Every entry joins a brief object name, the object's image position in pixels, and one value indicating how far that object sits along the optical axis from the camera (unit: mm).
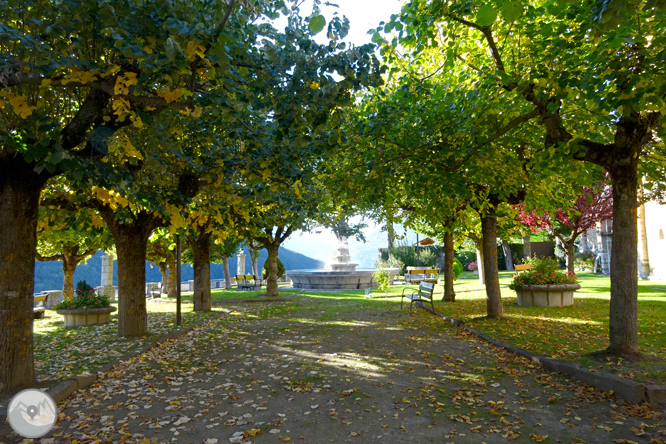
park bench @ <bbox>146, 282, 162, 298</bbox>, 23822
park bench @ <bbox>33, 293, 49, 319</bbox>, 14102
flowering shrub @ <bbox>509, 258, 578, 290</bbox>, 12680
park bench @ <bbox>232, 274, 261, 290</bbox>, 26092
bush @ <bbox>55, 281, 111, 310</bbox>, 12164
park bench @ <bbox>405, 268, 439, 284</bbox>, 23781
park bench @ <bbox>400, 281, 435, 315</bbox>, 12109
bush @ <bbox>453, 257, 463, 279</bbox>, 26844
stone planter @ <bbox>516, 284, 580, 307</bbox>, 12414
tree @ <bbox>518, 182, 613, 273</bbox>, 17422
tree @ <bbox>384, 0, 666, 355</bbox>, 4895
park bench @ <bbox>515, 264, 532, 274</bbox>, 19188
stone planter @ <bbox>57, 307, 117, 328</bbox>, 11969
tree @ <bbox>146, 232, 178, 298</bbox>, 22016
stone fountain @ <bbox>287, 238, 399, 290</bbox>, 25516
